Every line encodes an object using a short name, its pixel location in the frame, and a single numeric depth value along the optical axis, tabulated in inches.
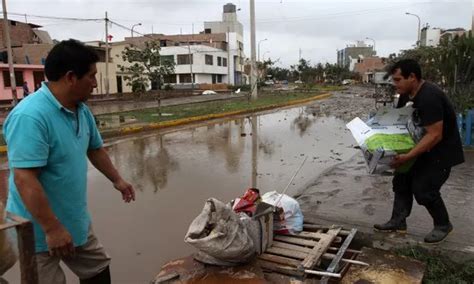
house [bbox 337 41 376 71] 4680.1
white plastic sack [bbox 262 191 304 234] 158.1
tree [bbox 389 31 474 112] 387.2
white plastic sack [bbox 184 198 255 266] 125.1
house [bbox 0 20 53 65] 1459.2
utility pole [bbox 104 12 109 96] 1279.8
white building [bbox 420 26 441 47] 2390.1
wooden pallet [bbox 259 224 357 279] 130.6
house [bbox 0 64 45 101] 1101.7
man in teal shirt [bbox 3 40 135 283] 83.6
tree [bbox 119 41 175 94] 764.0
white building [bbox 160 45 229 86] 2565.5
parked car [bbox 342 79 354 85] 3096.2
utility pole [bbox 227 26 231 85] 2901.6
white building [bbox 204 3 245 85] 3019.2
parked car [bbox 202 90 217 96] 1768.0
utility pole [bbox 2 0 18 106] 769.3
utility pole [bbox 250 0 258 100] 1173.7
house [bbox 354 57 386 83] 3491.6
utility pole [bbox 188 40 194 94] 2421.3
